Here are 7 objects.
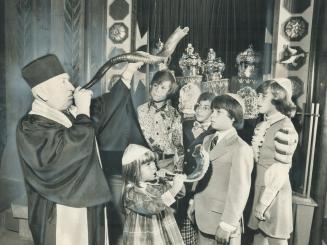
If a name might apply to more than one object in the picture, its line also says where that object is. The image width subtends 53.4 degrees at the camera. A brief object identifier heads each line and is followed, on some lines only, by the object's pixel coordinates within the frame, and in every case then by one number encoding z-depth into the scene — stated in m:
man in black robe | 1.63
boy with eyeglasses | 1.92
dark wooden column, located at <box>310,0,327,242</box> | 1.76
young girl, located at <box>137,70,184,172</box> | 2.01
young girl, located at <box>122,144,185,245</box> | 1.70
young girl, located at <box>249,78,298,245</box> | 1.73
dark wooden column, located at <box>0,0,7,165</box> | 2.21
